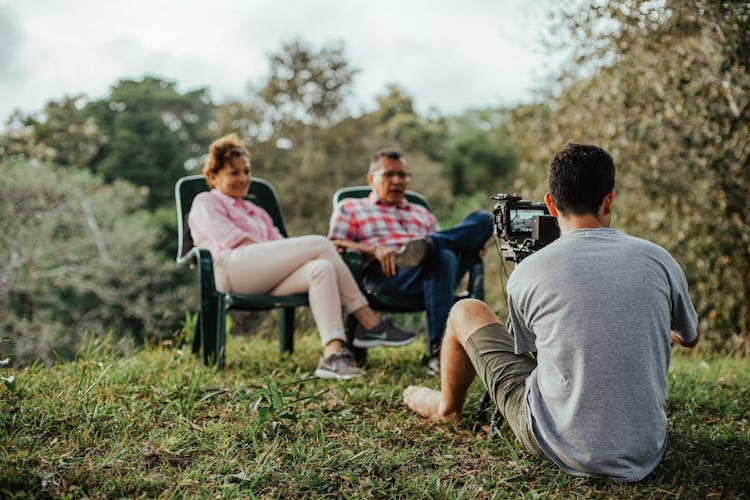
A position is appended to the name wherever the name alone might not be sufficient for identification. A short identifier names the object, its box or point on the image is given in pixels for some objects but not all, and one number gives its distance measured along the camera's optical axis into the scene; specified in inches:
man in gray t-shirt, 66.4
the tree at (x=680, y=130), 177.0
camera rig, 87.0
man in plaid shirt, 128.6
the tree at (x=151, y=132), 761.0
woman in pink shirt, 123.3
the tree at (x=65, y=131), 612.9
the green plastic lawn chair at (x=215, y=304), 125.8
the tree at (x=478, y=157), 883.4
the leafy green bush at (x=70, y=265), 494.0
